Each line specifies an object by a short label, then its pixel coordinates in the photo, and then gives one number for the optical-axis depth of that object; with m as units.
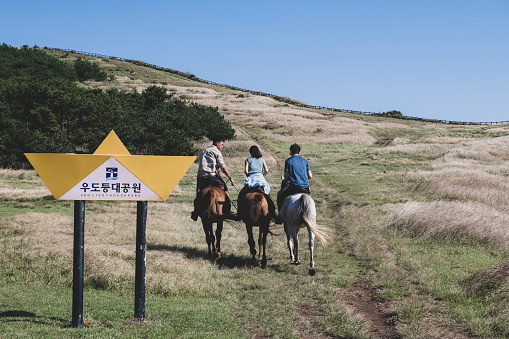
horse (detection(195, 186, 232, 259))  12.58
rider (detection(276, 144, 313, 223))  12.47
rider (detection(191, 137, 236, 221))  12.88
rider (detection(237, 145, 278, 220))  12.89
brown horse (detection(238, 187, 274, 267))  12.09
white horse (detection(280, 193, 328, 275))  11.41
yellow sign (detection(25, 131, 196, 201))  6.68
